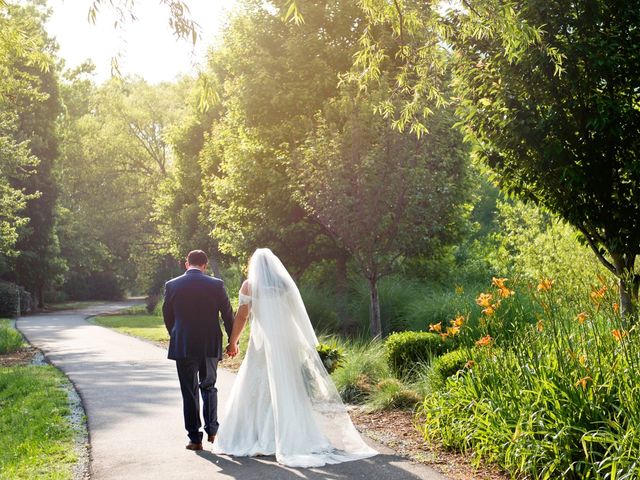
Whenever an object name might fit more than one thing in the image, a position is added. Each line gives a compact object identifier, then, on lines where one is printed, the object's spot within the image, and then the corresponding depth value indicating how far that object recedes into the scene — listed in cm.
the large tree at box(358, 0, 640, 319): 863
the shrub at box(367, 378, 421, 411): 988
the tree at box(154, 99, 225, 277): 3328
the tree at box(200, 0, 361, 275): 2002
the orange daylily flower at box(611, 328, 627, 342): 599
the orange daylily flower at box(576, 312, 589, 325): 631
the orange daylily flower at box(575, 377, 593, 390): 591
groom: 816
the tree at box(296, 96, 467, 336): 1533
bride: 758
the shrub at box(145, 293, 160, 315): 4162
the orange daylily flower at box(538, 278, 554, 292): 640
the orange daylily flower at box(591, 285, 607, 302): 617
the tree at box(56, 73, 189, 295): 5641
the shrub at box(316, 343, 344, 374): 888
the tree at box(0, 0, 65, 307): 4328
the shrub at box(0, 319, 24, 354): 2017
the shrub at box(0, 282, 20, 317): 4000
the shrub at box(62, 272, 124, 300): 6275
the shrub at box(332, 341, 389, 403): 1080
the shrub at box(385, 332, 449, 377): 1133
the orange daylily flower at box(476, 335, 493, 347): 726
